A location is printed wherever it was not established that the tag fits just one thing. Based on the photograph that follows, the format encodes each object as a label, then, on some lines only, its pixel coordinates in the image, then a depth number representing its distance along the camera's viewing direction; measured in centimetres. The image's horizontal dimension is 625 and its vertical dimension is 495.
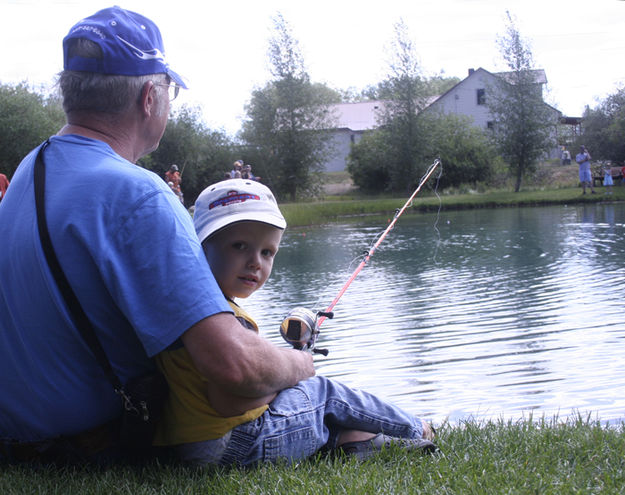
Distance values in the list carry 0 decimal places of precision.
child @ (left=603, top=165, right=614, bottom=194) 2938
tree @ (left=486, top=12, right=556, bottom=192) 3566
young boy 209
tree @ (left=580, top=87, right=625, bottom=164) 3600
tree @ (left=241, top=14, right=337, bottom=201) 4091
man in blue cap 185
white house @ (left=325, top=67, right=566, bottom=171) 4305
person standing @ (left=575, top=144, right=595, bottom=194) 2725
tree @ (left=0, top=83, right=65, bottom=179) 3684
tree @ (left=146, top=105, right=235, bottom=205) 4391
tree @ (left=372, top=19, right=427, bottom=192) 3934
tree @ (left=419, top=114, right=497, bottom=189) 4266
